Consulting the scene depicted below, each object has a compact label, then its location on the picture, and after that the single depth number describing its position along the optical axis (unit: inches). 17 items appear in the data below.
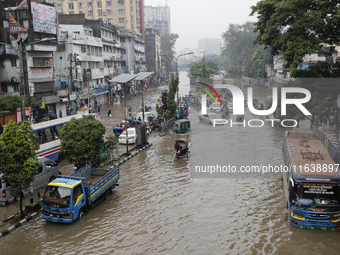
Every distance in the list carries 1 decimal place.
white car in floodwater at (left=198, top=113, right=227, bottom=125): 1260.8
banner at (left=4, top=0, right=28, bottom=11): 1237.7
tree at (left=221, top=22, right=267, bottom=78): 4402.1
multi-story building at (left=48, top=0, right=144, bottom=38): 3230.8
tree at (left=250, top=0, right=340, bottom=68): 637.9
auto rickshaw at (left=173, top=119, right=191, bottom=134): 1117.9
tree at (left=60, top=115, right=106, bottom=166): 561.6
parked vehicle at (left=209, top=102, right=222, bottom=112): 1617.9
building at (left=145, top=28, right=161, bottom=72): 4152.6
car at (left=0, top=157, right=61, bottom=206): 509.4
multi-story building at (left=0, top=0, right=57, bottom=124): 1234.0
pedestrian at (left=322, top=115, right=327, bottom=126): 1136.5
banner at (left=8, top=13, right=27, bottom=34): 1169.5
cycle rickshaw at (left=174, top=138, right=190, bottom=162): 788.8
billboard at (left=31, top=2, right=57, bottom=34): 1272.1
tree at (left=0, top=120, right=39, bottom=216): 437.7
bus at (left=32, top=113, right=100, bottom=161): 713.0
